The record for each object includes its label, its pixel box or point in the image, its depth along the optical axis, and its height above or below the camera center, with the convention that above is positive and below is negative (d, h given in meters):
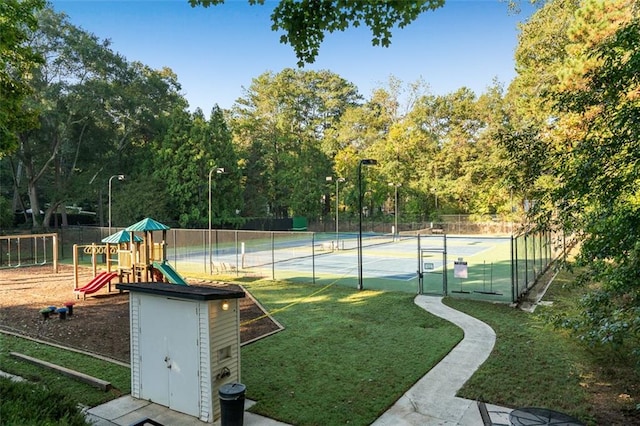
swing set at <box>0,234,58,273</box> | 25.80 -2.92
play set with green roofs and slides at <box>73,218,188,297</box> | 16.03 -1.88
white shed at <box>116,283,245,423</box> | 6.60 -2.22
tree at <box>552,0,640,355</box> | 5.45 +0.22
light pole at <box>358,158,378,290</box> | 16.81 -1.80
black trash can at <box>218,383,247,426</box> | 5.95 -2.80
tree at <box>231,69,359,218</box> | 62.81 +12.40
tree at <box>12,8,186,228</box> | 37.69 +9.88
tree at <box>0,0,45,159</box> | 14.18 +5.79
